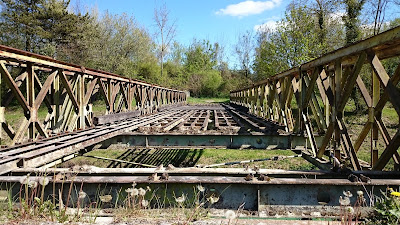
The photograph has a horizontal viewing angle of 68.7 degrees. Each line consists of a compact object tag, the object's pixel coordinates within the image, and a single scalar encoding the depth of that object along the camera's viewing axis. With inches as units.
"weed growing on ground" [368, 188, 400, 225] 71.3
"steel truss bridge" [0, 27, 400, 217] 101.0
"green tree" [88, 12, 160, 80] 1179.3
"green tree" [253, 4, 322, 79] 807.9
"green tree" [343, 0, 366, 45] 765.9
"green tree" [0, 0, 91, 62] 997.2
